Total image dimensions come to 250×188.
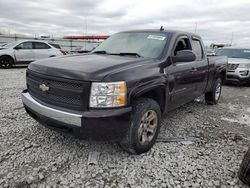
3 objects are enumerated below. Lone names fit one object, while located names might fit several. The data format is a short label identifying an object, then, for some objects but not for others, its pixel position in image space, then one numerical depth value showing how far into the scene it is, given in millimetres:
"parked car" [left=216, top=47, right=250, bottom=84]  8625
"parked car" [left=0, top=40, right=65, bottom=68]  11359
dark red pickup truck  2480
